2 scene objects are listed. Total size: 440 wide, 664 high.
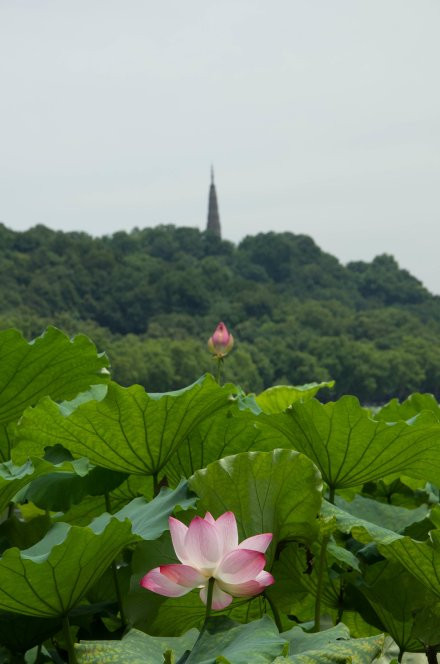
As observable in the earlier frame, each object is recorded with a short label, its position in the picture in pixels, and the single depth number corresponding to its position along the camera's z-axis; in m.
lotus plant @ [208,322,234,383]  6.34
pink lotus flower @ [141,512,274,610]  2.67
